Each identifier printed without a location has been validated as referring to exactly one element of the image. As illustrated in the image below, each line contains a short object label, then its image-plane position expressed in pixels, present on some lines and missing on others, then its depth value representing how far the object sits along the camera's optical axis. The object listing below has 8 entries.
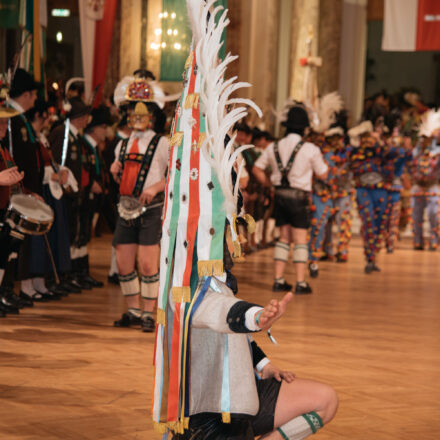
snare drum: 6.48
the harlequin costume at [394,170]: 11.76
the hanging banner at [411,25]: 16.42
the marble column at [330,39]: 19.95
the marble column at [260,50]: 18.12
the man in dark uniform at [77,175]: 8.35
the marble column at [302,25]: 19.05
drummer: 7.20
